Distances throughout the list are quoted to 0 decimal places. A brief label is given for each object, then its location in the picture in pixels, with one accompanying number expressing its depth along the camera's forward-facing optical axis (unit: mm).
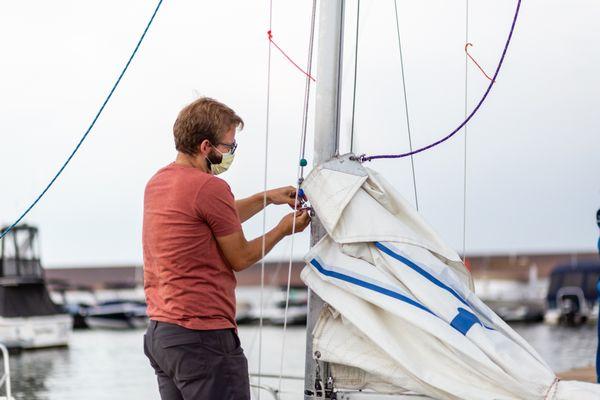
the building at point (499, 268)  48662
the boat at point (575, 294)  32406
